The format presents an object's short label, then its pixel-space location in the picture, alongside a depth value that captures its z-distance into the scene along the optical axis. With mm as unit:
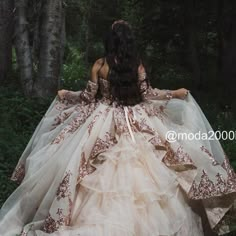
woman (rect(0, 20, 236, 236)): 4977
